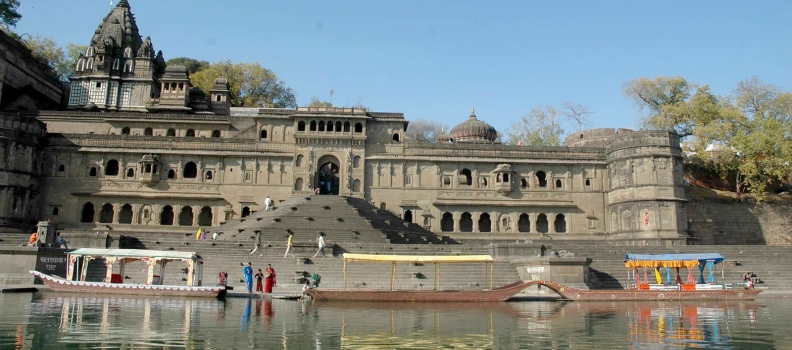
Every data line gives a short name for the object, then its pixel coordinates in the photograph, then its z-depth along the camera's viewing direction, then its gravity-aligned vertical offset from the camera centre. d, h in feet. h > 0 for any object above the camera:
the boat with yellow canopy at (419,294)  62.39 -2.96
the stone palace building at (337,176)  135.54 +20.01
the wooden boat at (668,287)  68.08 -1.76
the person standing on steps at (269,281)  70.74 -2.19
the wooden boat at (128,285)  65.00 -2.33
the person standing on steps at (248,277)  70.95 -1.79
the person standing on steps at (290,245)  88.48 +2.56
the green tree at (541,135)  193.36 +43.36
